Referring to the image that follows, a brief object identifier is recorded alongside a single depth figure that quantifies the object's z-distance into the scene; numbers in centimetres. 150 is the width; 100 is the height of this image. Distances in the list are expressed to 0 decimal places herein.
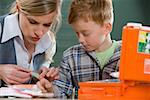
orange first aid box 133
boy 192
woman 196
